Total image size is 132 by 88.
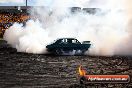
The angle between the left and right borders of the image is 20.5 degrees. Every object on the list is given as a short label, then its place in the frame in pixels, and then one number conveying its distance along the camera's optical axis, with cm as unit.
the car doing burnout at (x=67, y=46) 3192
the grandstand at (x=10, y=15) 7206
